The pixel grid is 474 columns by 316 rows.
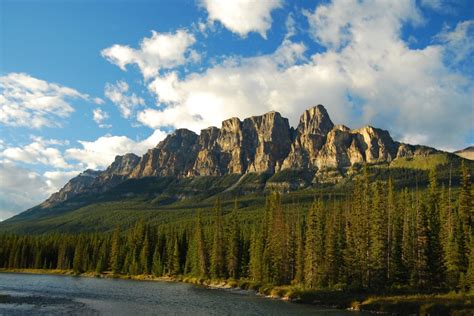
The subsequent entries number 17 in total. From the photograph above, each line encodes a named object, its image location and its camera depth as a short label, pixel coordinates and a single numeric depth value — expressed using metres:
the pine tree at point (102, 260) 151.50
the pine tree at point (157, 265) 141.75
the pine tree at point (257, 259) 104.69
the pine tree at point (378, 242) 76.52
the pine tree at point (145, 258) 148.12
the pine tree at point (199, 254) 125.31
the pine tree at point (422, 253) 76.12
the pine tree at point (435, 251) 78.19
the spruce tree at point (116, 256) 153.15
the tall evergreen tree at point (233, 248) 117.62
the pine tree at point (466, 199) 86.19
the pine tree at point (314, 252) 84.25
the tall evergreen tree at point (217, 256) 119.56
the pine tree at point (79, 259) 157.50
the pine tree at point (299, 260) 95.48
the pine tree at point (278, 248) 98.75
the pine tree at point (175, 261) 142.75
